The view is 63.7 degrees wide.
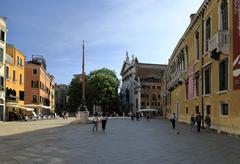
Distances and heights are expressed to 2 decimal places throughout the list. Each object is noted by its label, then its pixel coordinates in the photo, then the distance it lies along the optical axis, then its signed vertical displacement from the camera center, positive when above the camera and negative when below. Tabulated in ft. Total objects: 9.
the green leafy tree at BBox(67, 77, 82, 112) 173.32 -1.02
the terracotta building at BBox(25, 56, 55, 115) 122.12 +4.38
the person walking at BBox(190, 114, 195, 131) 45.23 -7.09
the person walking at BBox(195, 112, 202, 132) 43.63 -6.22
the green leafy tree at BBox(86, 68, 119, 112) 172.13 +0.92
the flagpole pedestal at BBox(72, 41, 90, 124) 71.62 -8.64
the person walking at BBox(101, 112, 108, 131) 45.73 -6.64
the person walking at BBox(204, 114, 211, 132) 43.90 -6.84
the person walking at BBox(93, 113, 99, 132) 45.76 -6.64
